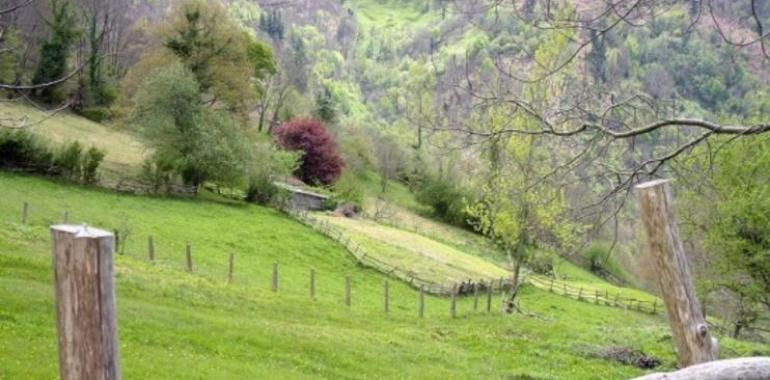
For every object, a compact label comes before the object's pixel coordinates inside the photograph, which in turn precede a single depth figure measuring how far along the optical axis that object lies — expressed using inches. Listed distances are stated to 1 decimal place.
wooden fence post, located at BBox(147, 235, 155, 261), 1114.1
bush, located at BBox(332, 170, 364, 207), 2245.3
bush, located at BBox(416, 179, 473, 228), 2556.6
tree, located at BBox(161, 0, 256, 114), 1918.1
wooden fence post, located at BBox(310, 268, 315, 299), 1115.3
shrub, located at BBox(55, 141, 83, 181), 1580.2
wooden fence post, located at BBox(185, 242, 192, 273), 1091.9
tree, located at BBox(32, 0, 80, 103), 2101.4
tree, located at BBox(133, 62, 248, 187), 1676.9
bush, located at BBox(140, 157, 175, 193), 1699.1
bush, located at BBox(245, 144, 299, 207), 1836.9
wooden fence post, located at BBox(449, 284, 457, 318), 1106.7
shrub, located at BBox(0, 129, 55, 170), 1503.4
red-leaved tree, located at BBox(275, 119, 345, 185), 2481.5
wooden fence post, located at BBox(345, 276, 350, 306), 1090.6
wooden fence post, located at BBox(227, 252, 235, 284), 1096.8
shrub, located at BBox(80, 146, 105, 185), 1601.1
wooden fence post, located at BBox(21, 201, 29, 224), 1181.5
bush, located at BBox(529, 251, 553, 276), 1279.3
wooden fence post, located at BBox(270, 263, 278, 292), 1075.9
